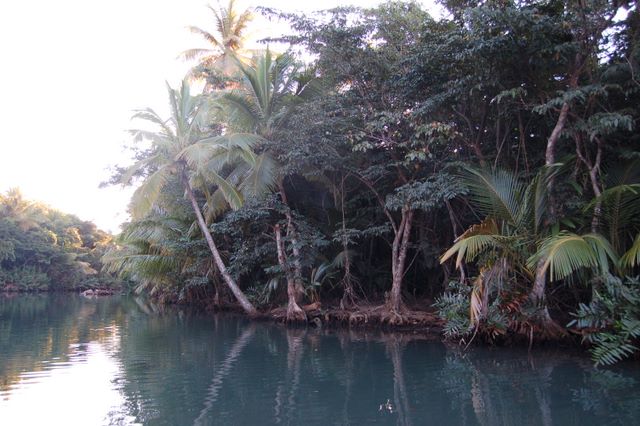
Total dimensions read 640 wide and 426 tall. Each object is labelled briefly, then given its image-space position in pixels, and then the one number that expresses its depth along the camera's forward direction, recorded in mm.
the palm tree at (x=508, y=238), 9328
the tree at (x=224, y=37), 25953
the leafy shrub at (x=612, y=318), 7930
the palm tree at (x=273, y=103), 15203
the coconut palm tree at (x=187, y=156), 15203
